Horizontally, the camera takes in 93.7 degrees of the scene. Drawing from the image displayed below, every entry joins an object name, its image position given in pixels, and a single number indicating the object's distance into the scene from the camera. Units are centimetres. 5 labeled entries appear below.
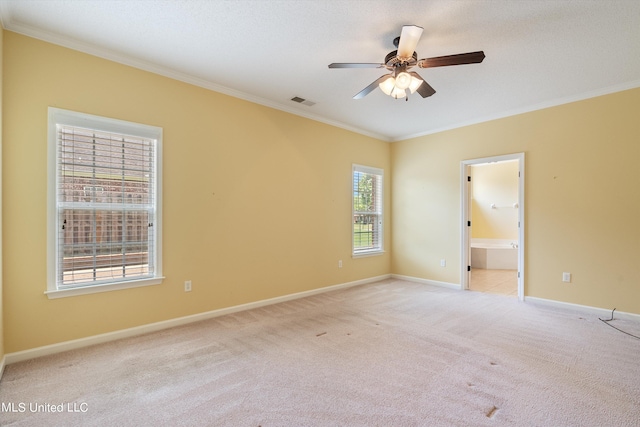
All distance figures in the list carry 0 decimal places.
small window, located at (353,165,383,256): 539
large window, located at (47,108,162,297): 265
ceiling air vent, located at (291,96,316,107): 400
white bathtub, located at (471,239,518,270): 693
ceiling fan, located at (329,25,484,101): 225
